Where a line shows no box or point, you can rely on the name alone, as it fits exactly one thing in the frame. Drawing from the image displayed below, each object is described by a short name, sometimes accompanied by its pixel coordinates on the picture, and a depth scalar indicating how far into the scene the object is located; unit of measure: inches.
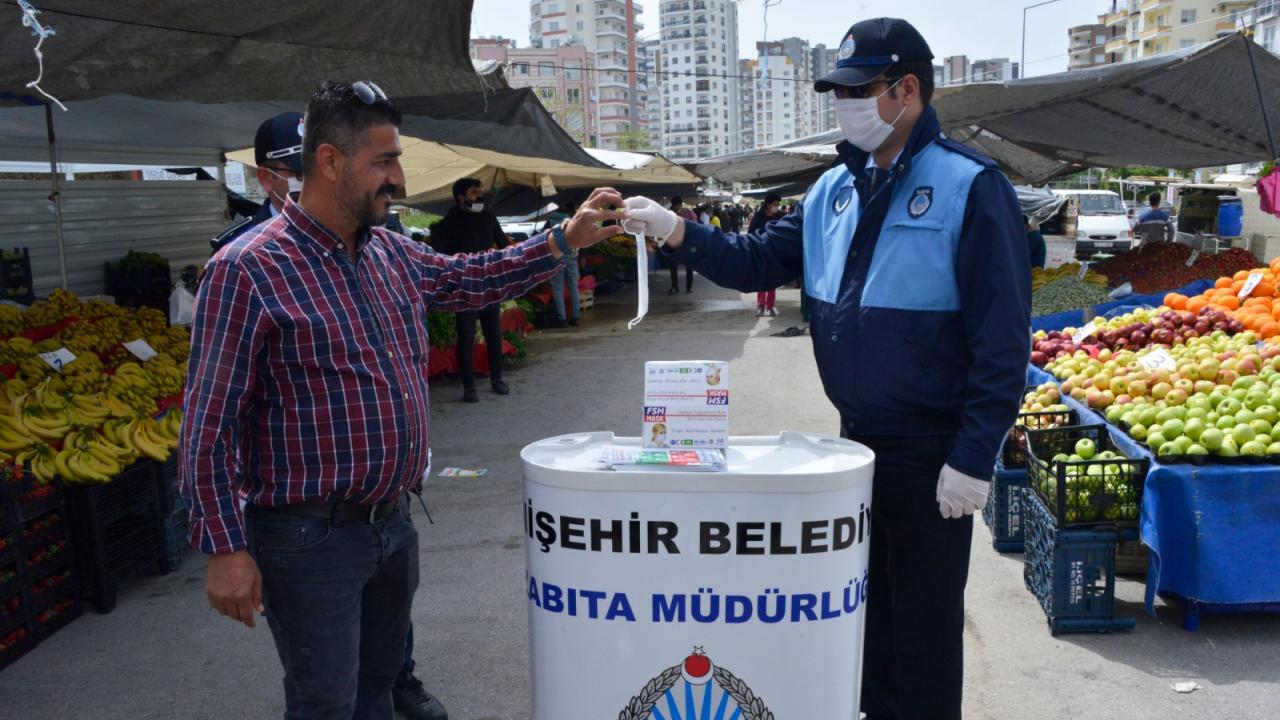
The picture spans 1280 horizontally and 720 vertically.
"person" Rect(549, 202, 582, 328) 601.3
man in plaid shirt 84.1
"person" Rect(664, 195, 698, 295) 765.3
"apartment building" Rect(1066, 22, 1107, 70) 4601.4
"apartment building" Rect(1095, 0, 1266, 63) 3159.5
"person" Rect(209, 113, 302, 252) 120.0
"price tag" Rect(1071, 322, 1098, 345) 279.1
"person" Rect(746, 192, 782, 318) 618.6
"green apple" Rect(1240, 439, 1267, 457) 164.1
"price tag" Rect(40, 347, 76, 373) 217.3
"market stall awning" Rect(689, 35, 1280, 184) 303.3
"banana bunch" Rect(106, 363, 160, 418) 207.8
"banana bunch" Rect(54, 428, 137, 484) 178.7
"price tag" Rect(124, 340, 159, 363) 235.9
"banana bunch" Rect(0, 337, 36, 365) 223.0
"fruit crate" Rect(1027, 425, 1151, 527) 168.6
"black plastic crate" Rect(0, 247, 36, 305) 329.7
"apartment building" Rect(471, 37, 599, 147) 4042.8
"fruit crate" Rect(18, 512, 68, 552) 169.9
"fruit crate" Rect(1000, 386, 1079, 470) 207.0
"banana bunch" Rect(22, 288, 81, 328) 272.3
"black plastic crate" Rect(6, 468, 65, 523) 167.5
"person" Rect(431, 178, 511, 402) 358.9
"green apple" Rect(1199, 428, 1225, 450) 164.6
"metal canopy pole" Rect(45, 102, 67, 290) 335.4
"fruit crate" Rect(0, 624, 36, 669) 161.5
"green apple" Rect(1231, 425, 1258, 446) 167.6
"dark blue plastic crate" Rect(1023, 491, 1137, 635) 167.5
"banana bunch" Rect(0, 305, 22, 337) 253.4
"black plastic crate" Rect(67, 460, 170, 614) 181.8
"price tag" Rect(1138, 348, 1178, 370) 215.2
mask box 90.7
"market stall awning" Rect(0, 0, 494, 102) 155.3
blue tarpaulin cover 162.6
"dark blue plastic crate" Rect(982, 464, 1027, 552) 208.4
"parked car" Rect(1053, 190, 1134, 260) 1023.6
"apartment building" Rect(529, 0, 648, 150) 5423.2
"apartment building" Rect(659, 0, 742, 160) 5930.1
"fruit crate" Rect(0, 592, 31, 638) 162.2
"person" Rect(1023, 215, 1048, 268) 471.5
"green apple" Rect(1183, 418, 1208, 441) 168.4
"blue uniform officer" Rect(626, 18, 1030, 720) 96.8
